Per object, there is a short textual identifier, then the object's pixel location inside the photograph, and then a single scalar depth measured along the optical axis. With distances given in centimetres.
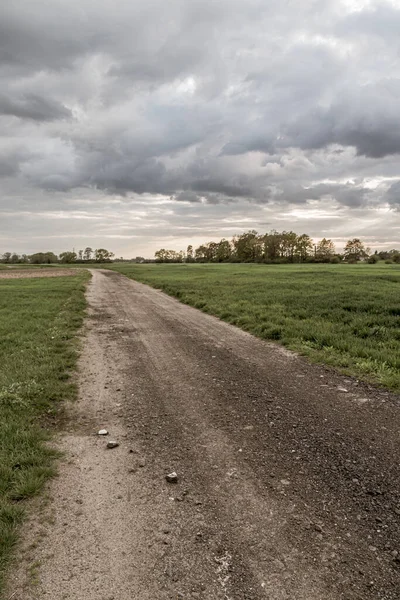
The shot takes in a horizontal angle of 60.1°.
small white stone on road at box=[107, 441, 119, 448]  525
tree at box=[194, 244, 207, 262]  19342
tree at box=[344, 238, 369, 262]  15600
